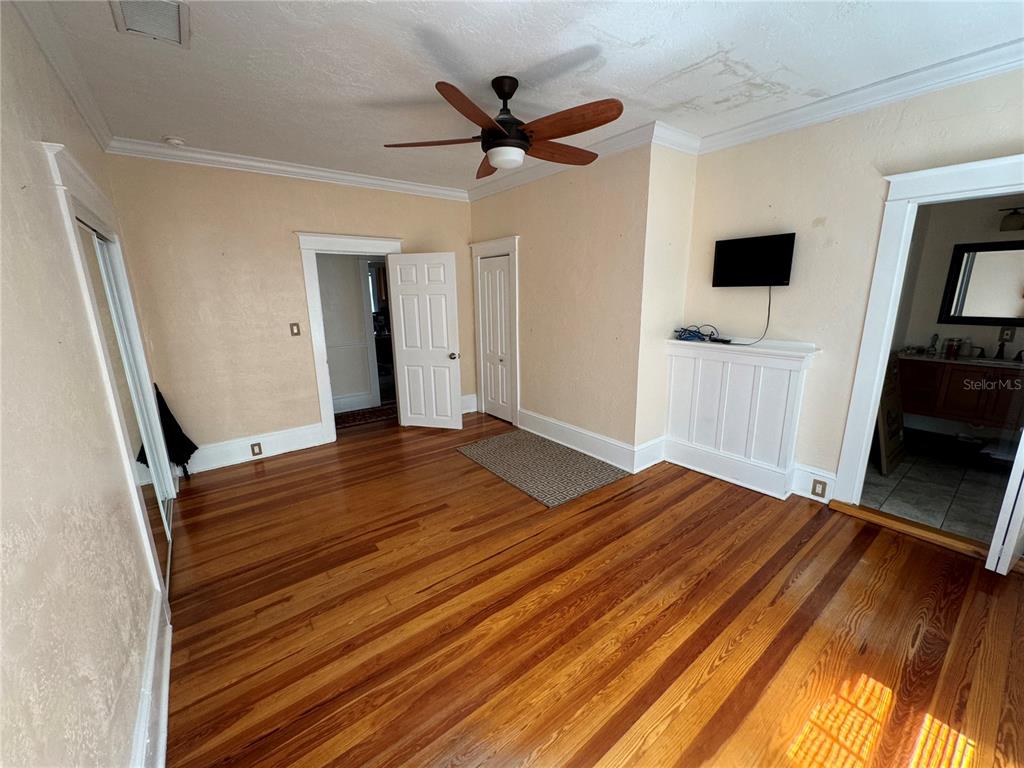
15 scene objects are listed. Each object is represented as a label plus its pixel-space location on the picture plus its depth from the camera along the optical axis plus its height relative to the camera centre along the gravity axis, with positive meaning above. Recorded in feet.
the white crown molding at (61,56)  5.06 +3.60
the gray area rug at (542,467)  10.49 -4.81
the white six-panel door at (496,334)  14.87 -1.30
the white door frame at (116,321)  5.25 -0.28
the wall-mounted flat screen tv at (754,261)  9.32 +0.82
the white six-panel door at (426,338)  14.38 -1.35
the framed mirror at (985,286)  11.31 +0.19
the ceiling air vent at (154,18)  5.25 +3.81
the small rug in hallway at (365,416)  16.22 -4.74
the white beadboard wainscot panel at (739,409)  9.51 -2.87
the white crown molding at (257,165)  9.93 +3.80
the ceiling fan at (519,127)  6.07 +2.80
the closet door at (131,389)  6.59 -1.62
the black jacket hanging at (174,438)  10.79 -3.57
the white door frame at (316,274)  12.75 +0.93
